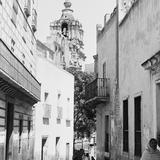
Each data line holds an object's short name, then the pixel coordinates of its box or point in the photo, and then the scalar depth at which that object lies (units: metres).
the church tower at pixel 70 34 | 81.75
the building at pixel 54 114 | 21.33
